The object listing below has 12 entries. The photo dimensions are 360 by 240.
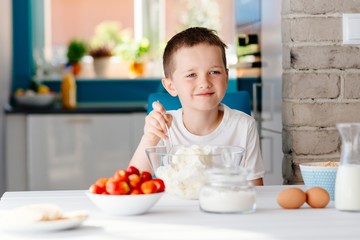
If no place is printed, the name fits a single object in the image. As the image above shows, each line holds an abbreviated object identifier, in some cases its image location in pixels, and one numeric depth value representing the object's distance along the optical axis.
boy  2.20
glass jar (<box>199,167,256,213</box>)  1.62
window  5.28
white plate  1.48
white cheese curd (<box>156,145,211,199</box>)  1.78
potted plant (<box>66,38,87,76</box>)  5.22
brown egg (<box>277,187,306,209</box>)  1.72
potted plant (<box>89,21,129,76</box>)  5.25
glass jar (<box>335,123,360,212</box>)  1.66
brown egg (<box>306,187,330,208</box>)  1.72
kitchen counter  4.57
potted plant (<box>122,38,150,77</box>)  5.24
